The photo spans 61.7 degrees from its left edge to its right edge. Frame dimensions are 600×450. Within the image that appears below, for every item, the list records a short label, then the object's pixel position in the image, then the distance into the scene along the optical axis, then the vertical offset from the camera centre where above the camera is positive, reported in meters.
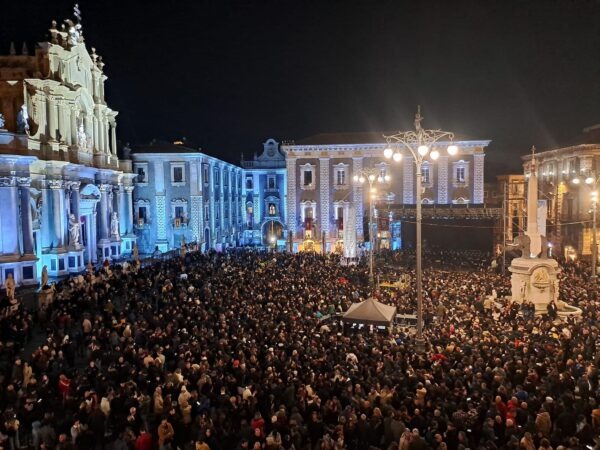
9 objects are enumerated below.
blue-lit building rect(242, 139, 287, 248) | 63.44 +0.85
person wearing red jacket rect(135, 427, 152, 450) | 8.95 -4.19
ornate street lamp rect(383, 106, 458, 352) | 13.70 -0.11
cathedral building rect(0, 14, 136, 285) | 27.23 +2.90
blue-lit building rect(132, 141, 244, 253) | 47.81 +1.04
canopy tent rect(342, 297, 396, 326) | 16.47 -3.68
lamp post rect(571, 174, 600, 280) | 25.34 -2.22
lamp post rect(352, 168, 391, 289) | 24.41 +1.28
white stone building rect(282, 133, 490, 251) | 47.31 +2.14
